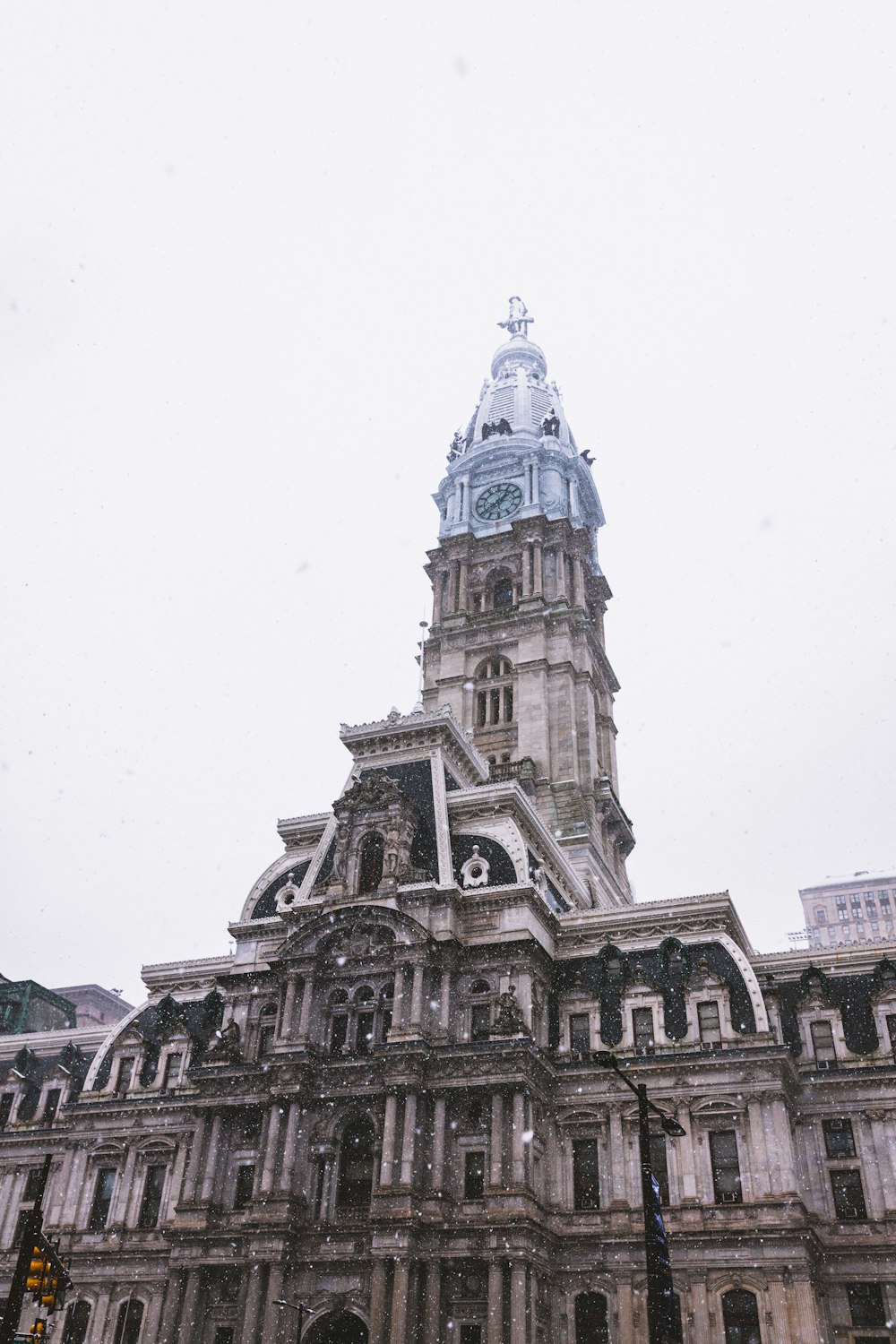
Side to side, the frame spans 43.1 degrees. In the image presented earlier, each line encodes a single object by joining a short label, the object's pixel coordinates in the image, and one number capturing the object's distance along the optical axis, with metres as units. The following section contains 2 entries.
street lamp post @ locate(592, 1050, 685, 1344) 21.53
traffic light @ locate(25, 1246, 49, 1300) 24.52
